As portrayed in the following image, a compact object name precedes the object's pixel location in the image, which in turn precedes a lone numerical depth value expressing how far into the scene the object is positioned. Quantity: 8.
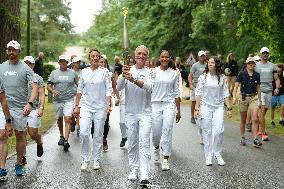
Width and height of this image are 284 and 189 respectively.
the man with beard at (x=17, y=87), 9.10
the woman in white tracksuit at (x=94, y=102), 10.04
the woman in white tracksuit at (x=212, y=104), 10.70
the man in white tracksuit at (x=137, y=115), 8.65
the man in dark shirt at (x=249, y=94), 12.88
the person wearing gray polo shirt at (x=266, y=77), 14.82
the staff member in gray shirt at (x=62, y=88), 13.11
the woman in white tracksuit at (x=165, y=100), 10.35
